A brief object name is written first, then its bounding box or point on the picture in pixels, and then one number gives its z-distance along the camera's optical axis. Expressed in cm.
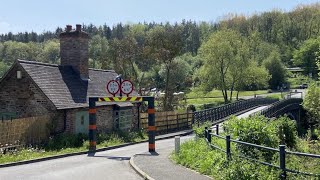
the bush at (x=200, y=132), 1872
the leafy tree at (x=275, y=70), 9294
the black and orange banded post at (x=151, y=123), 1989
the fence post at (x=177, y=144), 1734
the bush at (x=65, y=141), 2150
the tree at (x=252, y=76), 6328
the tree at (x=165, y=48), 4959
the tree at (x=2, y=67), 11627
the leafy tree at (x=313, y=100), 4503
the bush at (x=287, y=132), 1909
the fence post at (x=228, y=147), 1214
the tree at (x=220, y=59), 6056
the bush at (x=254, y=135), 1252
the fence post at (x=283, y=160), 957
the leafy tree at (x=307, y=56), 10162
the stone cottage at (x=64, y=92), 2402
